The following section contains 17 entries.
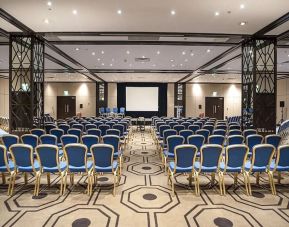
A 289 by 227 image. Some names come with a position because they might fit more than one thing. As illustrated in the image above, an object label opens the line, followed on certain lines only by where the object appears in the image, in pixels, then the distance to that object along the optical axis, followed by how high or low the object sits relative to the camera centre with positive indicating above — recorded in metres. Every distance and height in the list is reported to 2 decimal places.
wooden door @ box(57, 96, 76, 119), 24.55 +0.37
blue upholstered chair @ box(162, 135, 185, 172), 6.05 -0.83
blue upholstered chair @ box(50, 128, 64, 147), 7.70 -0.76
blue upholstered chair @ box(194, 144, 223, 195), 4.53 -0.95
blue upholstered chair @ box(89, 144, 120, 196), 4.54 -0.97
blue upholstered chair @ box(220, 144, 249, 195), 4.55 -0.97
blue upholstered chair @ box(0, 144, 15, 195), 4.45 -1.07
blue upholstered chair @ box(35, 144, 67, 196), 4.44 -0.99
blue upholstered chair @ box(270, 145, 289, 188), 4.62 -0.98
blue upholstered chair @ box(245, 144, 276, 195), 4.54 -0.97
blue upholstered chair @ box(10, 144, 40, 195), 4.41 -0.95
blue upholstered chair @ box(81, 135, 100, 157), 6.15 -0.80
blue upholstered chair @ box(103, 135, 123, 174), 5.99 -0.83
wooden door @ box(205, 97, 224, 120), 24.78 +0.28
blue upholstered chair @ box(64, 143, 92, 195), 4.49 -0.94
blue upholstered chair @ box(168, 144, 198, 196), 4.52 -0.95
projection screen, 23.23 +1.07
